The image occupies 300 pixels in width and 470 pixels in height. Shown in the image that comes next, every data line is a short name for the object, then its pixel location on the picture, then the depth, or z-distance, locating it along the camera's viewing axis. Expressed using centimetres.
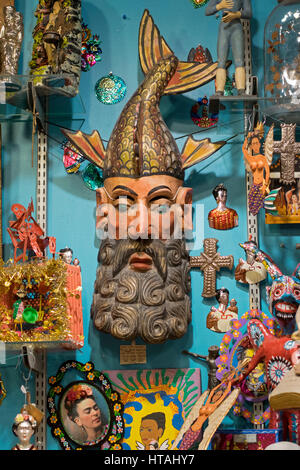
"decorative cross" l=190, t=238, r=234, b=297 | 256
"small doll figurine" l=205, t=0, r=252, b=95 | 255
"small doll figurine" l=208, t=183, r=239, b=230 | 260
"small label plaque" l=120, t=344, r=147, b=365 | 253
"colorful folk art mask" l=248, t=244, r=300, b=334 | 234
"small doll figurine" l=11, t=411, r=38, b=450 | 214
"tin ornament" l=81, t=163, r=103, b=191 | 267
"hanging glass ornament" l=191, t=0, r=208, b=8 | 278
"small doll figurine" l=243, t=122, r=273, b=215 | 240
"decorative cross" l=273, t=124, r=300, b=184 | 248
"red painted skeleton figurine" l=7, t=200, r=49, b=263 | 243
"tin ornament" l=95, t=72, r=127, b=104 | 273
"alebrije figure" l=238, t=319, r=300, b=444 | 226
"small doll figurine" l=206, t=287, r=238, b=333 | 253
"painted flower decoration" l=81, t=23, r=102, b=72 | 276
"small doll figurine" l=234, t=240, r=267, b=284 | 253
